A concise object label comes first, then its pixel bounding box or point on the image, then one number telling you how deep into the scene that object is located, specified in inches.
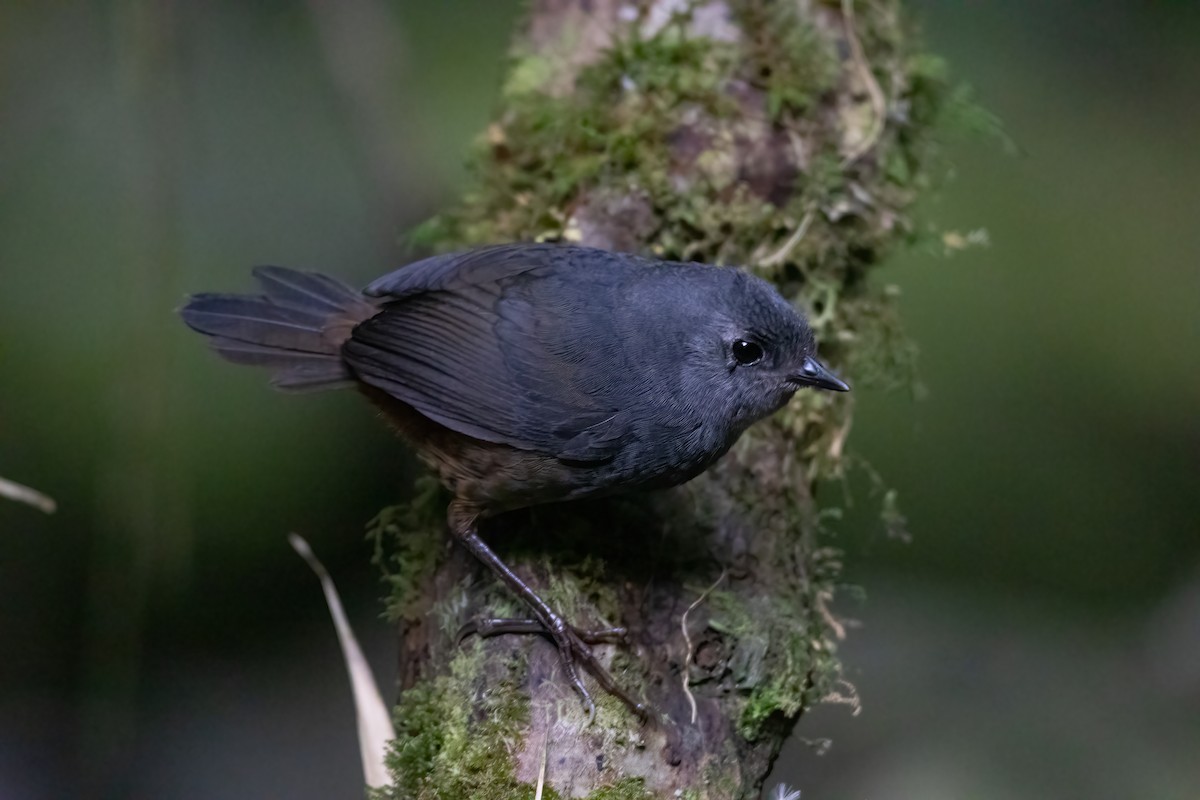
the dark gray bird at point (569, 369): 177.5
